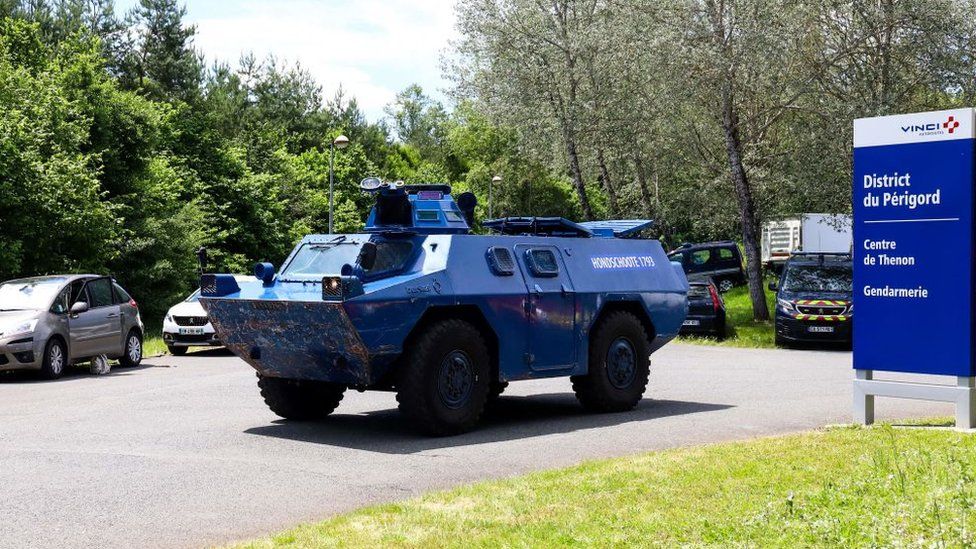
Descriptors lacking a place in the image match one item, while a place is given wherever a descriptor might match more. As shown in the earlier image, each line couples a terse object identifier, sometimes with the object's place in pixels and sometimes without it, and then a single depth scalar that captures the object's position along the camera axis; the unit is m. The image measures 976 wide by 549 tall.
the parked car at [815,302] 24.41
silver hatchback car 18.05
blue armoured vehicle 10.95
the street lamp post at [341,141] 33.92
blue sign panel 10.63
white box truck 49.19
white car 23.77
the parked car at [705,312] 27.02
